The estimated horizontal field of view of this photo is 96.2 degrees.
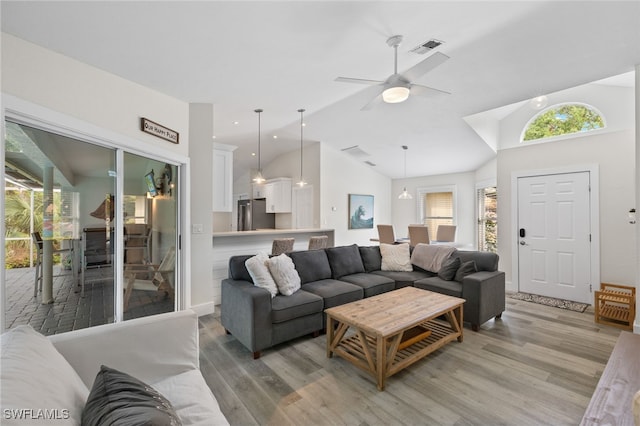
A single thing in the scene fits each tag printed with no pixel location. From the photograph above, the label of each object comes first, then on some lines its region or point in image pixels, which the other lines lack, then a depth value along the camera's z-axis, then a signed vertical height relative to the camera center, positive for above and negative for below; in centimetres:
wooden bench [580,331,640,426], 134 -95
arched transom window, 414 +142
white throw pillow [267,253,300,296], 306 -66
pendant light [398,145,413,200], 629 +132
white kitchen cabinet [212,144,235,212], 477 +60
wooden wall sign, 304 +95
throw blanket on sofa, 404 -61
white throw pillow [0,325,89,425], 74 -51
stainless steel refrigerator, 773 -6
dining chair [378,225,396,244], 628 -44
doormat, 402 -130
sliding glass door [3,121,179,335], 207 -16
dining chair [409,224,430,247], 573 -42
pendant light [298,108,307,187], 466 +172
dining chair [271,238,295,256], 433 -49
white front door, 419 -34
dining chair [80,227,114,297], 260 -38
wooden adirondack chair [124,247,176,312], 302 -72
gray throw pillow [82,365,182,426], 81 -60
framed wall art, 729 +7
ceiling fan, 249 +121
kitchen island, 421 -49
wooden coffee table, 223 -99
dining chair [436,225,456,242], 637 -43
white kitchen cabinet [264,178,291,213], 736 +49
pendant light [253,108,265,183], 542 +66
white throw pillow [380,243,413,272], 432 -67
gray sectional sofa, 271 -88
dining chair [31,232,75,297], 218 -32
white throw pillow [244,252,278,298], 295 -64
